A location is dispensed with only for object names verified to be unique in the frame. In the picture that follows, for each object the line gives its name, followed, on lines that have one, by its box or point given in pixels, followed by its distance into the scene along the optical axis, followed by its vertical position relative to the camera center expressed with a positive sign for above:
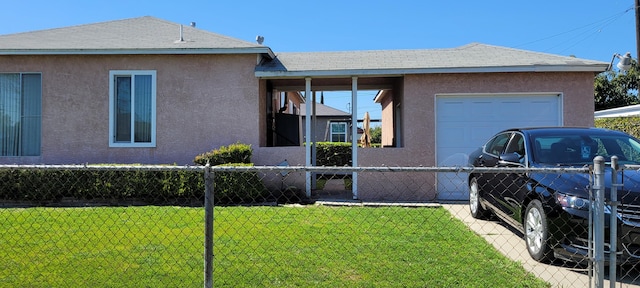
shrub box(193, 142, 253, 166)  10.26 -0.04
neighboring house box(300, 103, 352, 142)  27.94 +1.88
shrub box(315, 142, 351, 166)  19.58 -0.04
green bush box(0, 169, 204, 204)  10.01 -0.70
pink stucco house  10.71 +1.25
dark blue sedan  4.68 -0.45
